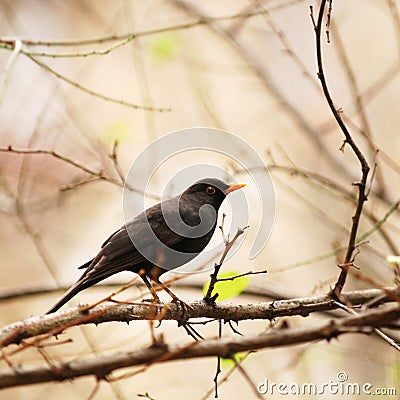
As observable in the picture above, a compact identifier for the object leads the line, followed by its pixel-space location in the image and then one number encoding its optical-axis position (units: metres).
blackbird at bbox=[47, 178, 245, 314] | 5.21
